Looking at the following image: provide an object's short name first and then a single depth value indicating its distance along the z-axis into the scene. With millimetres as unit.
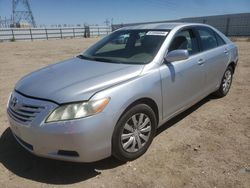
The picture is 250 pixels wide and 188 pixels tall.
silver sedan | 1884
